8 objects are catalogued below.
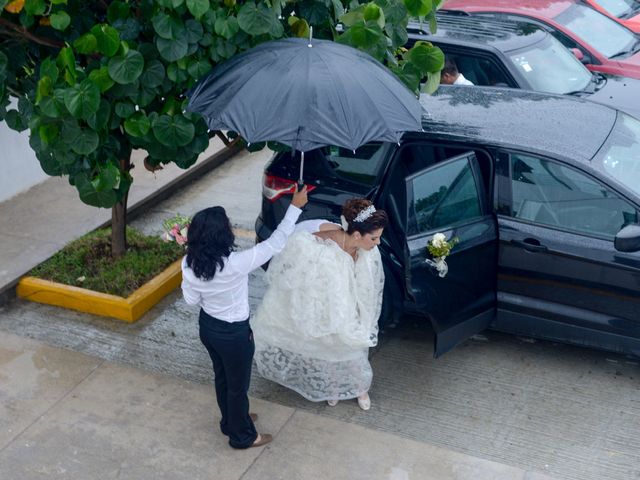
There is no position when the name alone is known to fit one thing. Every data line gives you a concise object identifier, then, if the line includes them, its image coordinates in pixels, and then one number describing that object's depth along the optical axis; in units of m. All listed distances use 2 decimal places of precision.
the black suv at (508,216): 5.75
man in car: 8.19
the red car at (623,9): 12.16
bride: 5.38
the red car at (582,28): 9.83
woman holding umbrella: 4.79
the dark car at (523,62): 8.61
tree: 5.43
